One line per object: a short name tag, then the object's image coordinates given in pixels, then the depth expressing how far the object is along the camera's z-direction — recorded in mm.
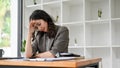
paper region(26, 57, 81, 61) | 1410
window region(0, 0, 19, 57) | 4023
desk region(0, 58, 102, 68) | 1196
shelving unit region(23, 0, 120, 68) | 3123
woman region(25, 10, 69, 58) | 2051
